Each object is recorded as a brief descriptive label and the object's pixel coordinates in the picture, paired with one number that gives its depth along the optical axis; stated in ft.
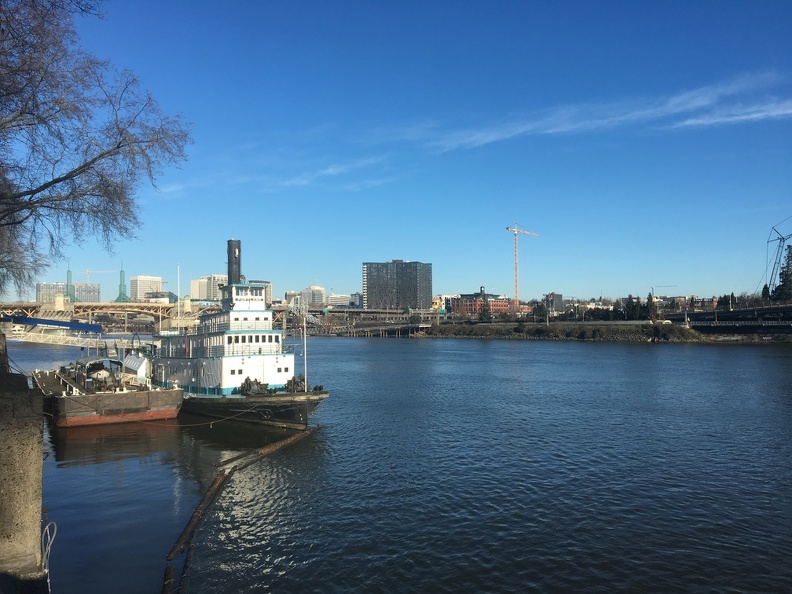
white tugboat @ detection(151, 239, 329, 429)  106.42
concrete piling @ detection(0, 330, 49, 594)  27.37
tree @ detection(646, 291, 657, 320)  482.69
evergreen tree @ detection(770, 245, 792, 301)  490.08
